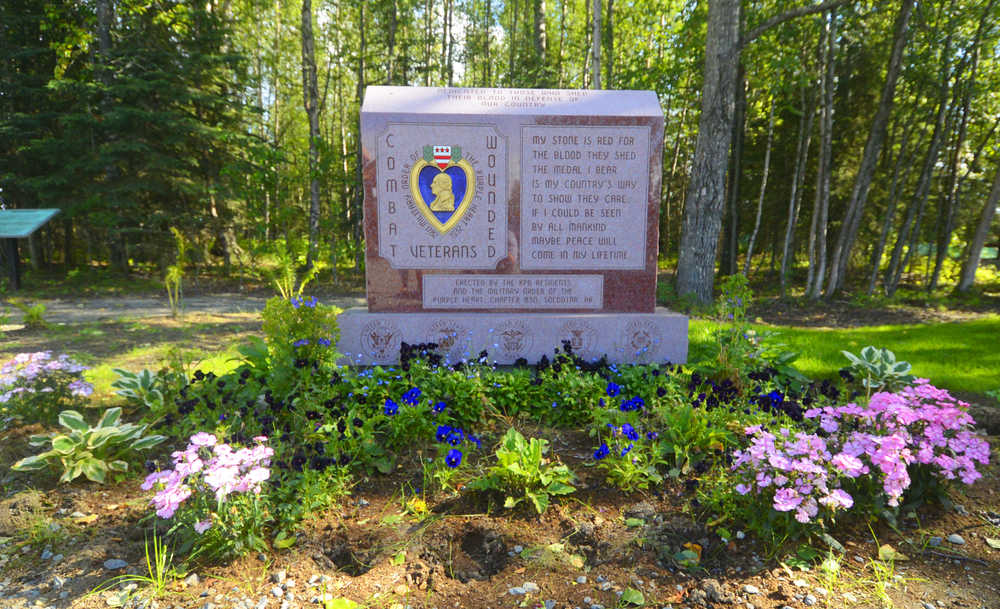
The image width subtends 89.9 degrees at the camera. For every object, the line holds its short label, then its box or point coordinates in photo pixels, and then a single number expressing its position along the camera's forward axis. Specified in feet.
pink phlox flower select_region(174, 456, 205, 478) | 7.02
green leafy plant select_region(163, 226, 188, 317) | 26.55
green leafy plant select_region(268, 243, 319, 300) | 17.92
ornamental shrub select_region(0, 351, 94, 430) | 12.09
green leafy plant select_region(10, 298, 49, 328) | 23.76
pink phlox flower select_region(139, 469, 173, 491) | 7.22
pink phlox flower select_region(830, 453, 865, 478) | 7.31
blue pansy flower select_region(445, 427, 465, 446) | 10.03
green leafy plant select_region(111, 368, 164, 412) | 12.39
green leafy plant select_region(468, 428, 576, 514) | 8.75
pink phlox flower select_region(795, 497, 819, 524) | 7.04
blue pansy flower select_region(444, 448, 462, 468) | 9.07
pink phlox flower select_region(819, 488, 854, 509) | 6.95
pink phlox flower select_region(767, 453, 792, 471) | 7.25
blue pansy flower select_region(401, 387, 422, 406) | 11.25
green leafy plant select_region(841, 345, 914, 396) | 12.36
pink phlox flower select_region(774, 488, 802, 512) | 7.14
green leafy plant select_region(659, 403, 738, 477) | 10.02
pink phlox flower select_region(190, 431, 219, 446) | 7.48
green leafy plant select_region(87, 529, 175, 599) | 6.90
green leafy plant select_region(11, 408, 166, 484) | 9.64
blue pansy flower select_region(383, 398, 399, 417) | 10.55
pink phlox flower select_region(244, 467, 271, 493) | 7.14
